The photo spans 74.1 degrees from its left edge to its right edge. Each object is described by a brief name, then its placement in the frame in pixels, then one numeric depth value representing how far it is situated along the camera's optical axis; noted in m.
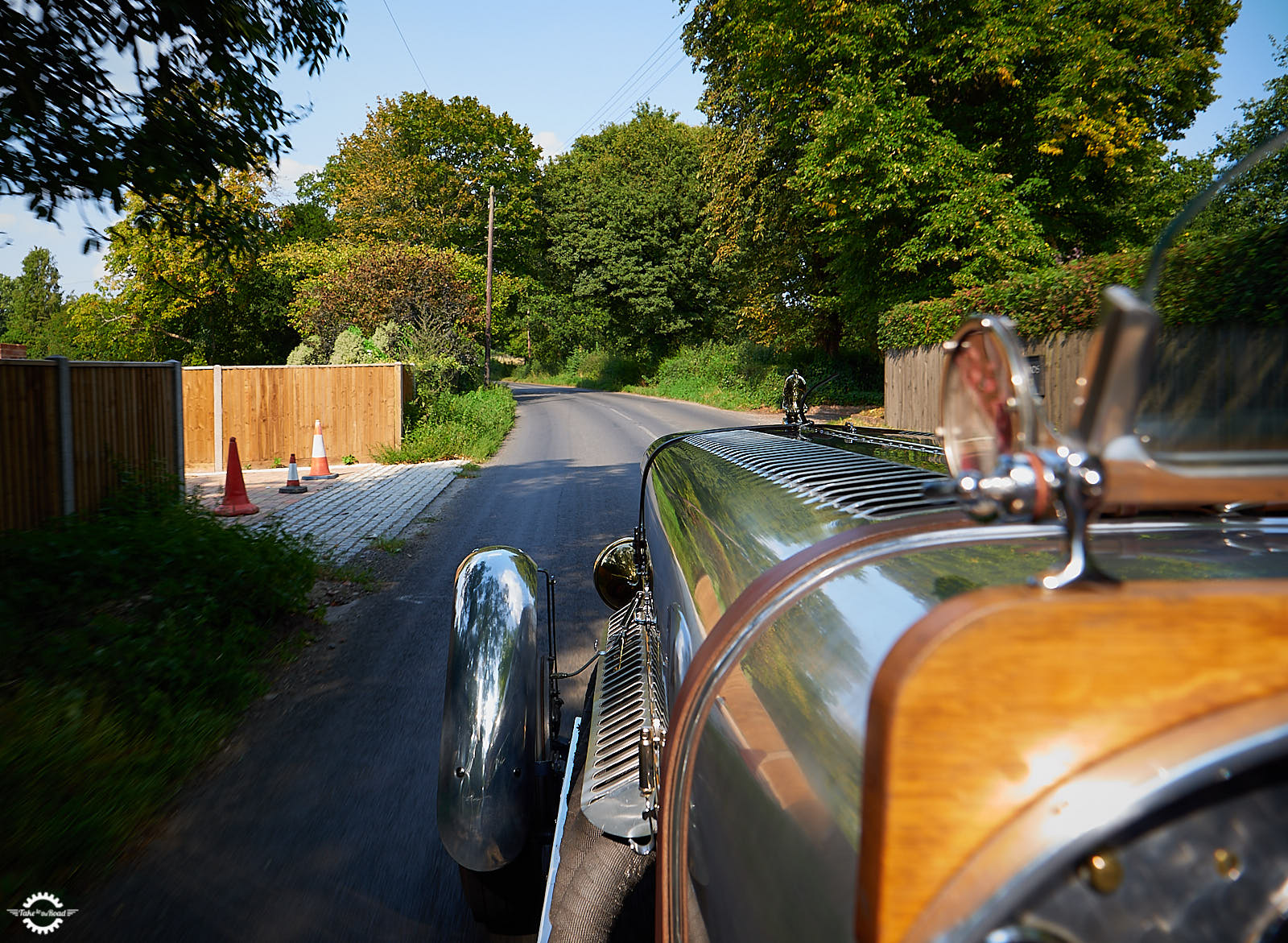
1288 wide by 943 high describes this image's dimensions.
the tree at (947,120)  14.41
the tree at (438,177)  39.50
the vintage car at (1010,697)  0.65
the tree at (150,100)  4.22
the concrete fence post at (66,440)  6.32
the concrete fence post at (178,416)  8.05
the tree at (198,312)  30.47
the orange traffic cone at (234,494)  10.32
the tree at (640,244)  43.25
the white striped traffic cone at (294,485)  12.12
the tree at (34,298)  65.81
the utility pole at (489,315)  34.28
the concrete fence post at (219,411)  16.56
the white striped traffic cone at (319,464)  13.91
